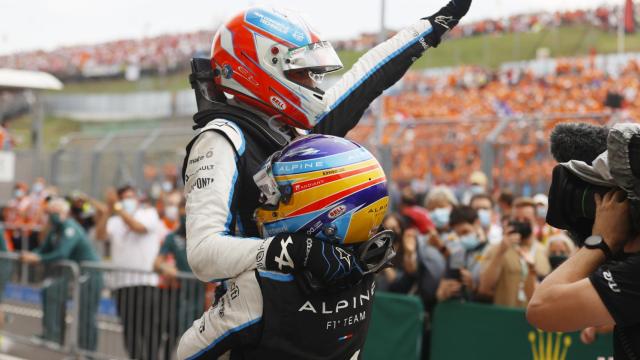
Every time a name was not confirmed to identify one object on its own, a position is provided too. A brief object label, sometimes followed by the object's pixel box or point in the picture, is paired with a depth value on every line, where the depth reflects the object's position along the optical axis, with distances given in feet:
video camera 17.12
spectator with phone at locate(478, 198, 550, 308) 46.39
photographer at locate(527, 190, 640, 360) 17.28
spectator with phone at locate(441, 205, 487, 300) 48.88
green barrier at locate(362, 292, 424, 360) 50.39
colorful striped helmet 19.07
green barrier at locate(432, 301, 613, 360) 41.98
